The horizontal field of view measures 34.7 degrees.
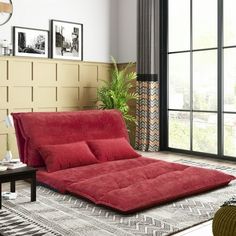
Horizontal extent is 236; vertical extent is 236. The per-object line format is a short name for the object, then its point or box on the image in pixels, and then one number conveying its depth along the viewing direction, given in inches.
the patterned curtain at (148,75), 250.7
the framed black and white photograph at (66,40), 244.1
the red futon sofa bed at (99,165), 129.8
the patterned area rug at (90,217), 105.9
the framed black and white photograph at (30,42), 228.1
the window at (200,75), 222.7
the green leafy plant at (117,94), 250.4
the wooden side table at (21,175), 123.3
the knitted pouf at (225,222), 86.9
